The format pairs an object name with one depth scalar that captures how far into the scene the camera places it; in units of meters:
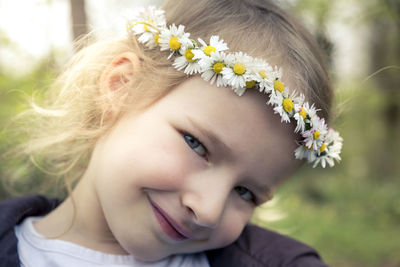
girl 0.54
